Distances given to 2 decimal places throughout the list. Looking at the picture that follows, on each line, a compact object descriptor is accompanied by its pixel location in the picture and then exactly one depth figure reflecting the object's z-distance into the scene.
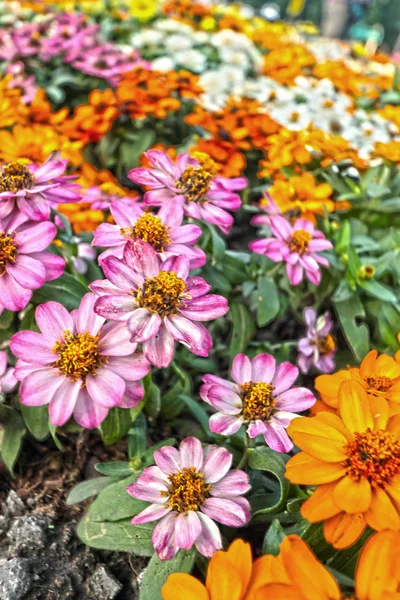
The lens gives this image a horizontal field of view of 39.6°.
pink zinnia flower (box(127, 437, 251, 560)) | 0.21
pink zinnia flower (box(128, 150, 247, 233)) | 0.29
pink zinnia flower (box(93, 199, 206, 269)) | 0.26
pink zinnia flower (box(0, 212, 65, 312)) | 0.24
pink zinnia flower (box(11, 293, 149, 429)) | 0.22
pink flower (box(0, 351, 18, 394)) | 0.27
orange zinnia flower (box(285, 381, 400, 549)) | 0.19
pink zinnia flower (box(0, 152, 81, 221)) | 0.27
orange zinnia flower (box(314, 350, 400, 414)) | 0.25
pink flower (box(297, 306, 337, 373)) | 0.36
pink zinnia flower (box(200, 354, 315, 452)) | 0.24
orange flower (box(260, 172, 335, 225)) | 0.40
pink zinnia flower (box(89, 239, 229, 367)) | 0.22
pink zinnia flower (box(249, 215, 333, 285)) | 0.33
